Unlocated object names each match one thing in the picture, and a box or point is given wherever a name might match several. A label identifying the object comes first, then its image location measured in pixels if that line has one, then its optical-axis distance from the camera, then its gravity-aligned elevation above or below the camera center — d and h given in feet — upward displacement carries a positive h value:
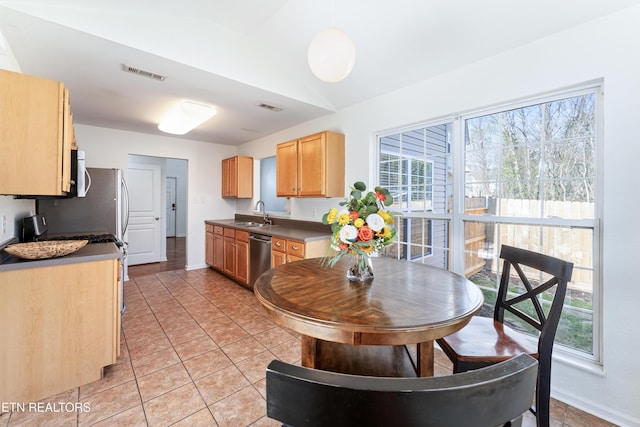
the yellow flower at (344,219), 4.66 -0.12
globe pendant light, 4.84 +2.86
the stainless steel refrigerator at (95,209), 11.25 +0.06
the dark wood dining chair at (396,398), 1.38 -0.98
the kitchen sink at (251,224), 15.12 -0.72
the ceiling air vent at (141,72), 7.56 +3.99
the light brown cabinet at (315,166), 10.53 +1.86
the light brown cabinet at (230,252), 13.07 -2.15
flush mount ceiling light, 10.39 +3.80
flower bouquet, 4.53 -0.26
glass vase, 5.00 -1.10
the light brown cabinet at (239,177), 15.97 +2.05
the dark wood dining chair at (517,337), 4.22 -2.18
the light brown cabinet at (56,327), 5.46 -2.51
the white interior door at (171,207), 28.50 +0.42
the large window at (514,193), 5.95 +0.51
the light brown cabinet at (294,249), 10.20 -1.47
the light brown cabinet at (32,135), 5.21 +1.51
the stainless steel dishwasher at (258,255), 11.71 -1.91
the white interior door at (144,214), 17.40 -0.21
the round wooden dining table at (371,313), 3.29 -1.32
